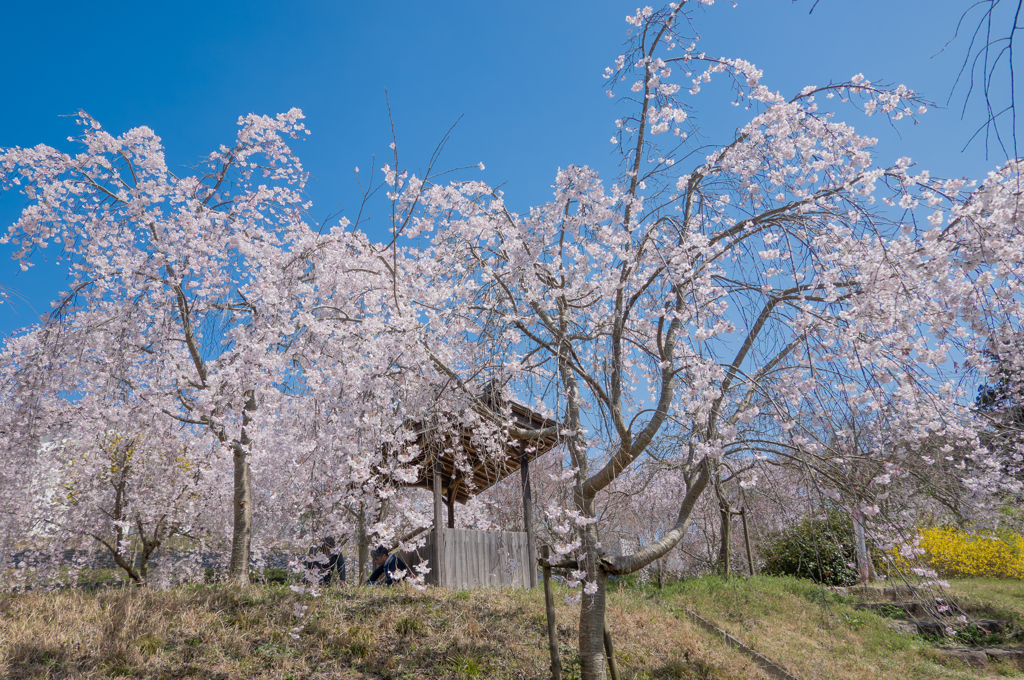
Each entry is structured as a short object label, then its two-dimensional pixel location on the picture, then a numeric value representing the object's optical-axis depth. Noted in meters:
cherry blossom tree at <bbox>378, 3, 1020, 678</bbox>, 4.23
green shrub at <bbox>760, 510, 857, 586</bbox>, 13.18
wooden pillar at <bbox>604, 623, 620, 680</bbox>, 6.04
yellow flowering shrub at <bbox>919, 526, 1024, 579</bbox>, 12.95
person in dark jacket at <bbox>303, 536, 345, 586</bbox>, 6.24
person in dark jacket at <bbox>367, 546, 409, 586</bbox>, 10.95
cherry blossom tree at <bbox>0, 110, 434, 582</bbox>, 6.20
